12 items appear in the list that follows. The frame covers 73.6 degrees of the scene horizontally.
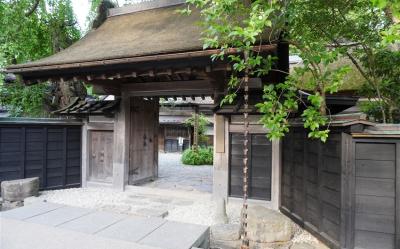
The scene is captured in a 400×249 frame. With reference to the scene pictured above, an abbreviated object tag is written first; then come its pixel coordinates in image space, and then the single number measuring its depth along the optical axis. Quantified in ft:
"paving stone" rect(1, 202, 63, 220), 11.79
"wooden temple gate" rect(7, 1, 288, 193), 16.16
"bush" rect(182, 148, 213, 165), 43.22
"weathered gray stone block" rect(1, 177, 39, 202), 19.63
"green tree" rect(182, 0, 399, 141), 11.21
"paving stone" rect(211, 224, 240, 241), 13.35
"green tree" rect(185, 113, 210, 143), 51.71
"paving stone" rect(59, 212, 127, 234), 10.66
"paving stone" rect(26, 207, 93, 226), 11.28
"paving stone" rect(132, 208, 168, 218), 16.92
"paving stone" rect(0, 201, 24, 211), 19.63
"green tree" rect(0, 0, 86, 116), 29.73
